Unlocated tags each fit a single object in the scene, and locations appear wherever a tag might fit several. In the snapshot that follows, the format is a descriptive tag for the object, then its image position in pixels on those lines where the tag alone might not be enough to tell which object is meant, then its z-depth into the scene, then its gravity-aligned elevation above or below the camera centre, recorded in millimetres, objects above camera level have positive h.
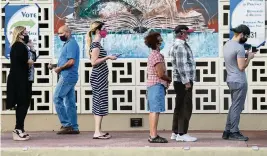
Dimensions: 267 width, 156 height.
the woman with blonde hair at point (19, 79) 9133 -103
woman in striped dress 9086 -75
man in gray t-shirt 8891 -5
